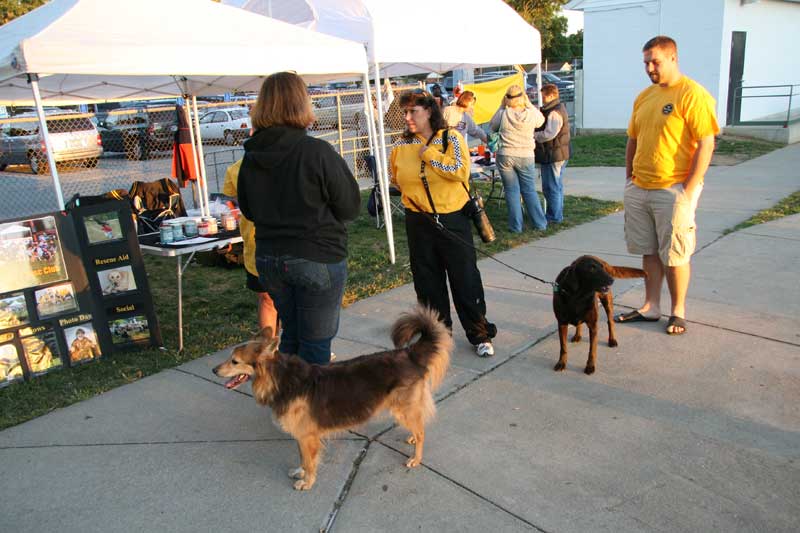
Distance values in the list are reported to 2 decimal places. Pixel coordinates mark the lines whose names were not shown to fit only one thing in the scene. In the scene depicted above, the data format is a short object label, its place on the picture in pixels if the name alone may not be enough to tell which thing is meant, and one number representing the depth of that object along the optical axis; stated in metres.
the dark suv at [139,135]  16.72
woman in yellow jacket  4.04
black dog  4.00
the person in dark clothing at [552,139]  8.26
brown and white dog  2.87
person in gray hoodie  7.91
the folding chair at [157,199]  7.50
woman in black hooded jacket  2.96
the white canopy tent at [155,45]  4.41
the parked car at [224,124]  21.07
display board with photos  4.41
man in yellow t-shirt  4.17
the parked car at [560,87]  19.48
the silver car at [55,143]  15.49
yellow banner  13.41
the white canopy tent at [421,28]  6.64
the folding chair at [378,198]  8.84
